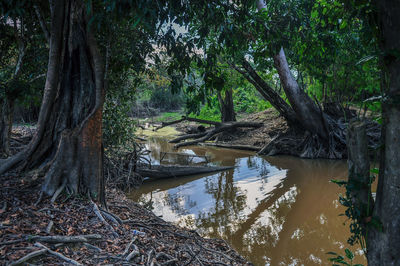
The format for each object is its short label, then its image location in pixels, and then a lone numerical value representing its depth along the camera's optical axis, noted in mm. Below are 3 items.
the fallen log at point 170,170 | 8641
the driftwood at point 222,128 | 17672
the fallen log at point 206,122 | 15814
